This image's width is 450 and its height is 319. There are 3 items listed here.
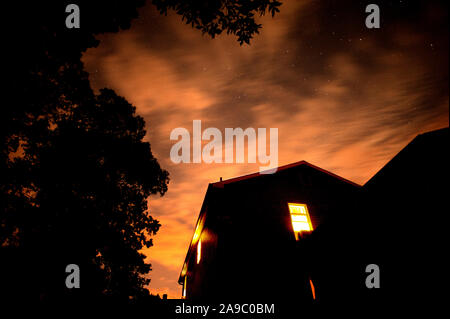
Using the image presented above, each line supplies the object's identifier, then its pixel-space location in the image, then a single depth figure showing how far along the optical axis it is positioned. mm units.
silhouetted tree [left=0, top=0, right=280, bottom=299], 4797
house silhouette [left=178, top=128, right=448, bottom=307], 3674
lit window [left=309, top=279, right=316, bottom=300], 8305
